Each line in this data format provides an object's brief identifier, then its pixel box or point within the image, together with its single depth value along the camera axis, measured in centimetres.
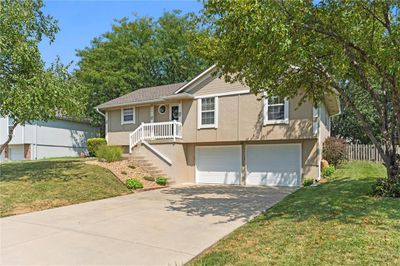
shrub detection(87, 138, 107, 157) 2341
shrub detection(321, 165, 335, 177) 1461
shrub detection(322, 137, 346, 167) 1630
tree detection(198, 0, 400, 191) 676
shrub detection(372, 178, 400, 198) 817
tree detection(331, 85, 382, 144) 2650
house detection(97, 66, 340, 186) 1509
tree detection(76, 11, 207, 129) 3055
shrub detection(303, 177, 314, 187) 1430
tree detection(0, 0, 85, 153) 1076
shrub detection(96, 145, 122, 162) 1683
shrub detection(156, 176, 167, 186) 1542
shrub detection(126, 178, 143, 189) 1366
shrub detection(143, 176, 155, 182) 1538
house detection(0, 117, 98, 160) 2705
